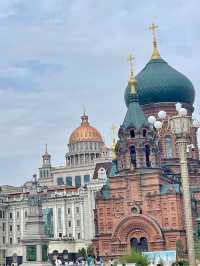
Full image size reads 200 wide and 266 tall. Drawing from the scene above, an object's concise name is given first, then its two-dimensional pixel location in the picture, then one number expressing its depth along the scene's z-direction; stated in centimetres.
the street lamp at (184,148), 3177
